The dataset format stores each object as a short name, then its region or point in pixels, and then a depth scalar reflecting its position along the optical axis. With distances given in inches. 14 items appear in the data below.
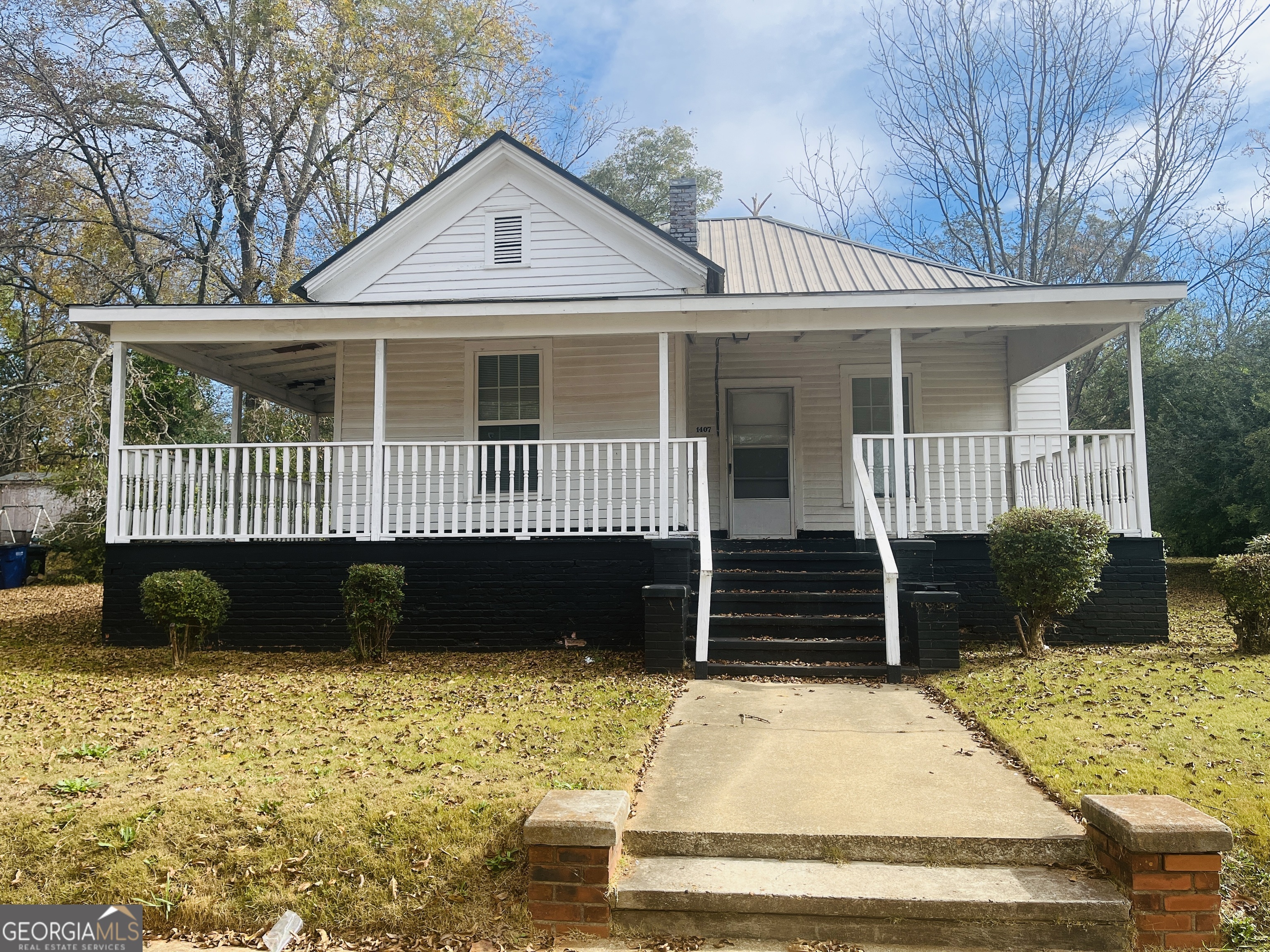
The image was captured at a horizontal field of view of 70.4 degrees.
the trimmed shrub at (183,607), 337.1
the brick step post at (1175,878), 138.3
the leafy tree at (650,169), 1125.7
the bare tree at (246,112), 716.7
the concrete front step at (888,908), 140.4
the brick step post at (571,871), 144.9
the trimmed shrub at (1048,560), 319.0
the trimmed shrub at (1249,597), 331.3
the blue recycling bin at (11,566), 684.7
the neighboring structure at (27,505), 883.4
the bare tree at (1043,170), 786.2
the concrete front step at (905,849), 155.1
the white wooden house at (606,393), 375.2
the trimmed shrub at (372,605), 339.9
